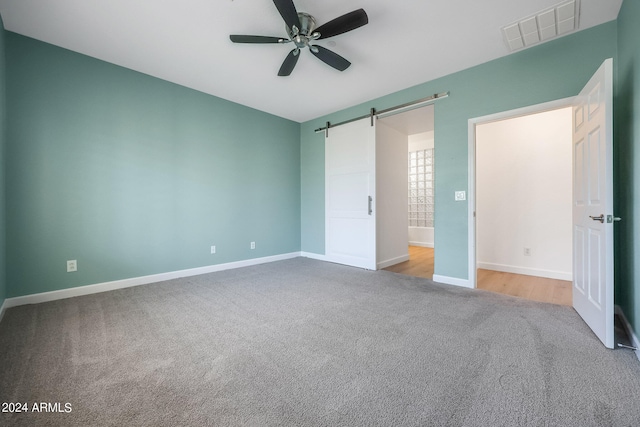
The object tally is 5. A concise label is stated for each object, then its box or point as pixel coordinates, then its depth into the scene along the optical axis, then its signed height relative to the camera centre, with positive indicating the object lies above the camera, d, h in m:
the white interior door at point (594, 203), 1.76 +0.04
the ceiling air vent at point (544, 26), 2.21 +1.71
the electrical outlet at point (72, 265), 2.82 -0.57
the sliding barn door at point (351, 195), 4.20 +0.28
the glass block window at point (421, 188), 6.68 +0.60
